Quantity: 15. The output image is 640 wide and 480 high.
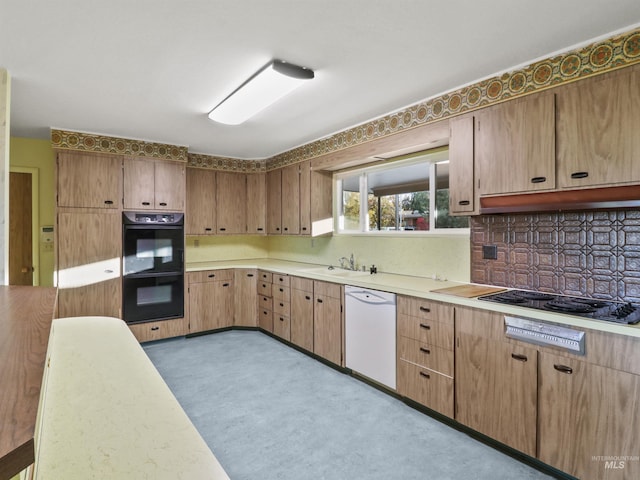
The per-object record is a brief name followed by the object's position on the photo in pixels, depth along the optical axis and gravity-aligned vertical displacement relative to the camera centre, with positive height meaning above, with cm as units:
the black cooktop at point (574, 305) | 186 -39
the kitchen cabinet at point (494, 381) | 210 -91
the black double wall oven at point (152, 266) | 416 -32
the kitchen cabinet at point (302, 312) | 393 -83
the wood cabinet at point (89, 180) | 381 +67
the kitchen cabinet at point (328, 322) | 352 -85
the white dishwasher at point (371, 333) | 298 -84
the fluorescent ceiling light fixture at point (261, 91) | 235 +109
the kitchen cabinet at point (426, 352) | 254 -86
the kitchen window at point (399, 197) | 330 +46
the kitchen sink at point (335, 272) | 378 -37
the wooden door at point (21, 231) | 410 +11
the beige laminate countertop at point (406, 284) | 185 -39
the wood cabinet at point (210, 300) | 466 -81
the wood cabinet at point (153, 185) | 420 +68
